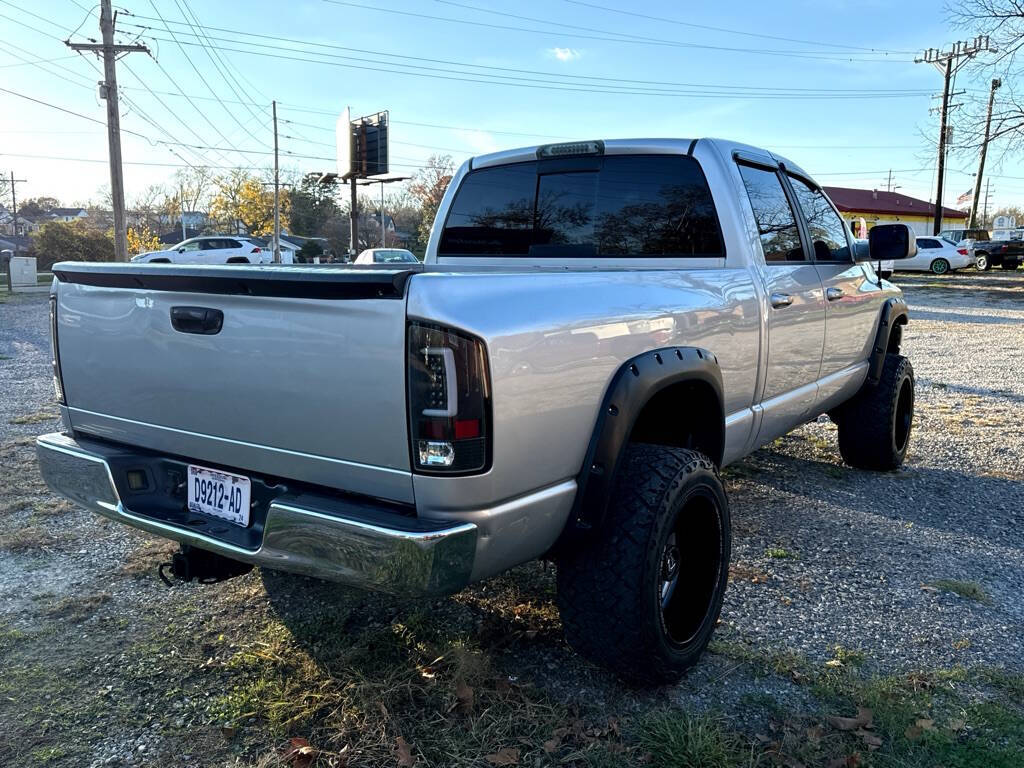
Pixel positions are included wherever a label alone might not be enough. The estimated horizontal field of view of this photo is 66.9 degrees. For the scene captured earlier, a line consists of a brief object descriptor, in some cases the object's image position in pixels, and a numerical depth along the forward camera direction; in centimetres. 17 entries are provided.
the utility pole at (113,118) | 2283
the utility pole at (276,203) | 5332
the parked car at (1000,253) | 3425
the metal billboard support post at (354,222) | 2977
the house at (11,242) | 8612
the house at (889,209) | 5541
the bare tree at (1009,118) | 2341
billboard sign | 2712
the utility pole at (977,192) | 4219
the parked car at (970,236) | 3822
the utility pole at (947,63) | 3559
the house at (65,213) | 10692
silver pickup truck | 204
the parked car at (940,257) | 3209
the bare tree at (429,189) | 6832
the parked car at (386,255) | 2041
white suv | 3309
